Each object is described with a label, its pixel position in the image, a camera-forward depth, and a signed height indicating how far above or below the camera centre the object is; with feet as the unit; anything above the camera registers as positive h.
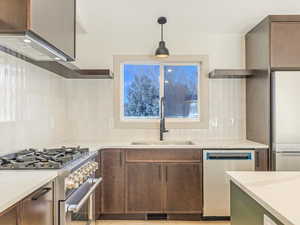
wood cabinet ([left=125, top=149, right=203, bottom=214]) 8.09 -2.39
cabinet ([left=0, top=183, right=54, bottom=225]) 3.14 -1.54
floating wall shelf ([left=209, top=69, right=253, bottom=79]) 8.82 +1.67
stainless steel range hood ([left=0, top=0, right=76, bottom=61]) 3.95 +1.72
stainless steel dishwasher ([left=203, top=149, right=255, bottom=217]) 8.00 -2.11
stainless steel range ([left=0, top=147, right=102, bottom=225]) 4.53 -1.40
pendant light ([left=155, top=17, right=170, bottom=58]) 8.84 +2.62
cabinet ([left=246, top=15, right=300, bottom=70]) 7.85 +2.58
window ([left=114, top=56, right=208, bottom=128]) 9.84 +1.10
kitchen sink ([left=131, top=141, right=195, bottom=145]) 9.36 -1.20
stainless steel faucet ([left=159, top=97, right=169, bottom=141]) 9.49 -0.28
